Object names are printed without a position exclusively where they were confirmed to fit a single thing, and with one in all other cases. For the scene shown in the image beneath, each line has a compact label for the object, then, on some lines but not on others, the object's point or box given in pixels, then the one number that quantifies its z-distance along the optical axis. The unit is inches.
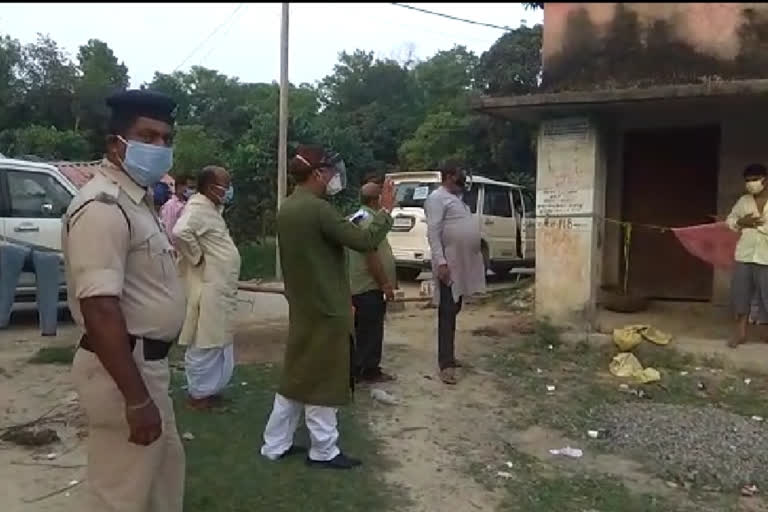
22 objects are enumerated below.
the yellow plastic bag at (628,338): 305.4
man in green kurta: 174.7
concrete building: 322.0
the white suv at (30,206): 360.2
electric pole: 647.1
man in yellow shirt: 303.9
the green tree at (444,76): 1777.8
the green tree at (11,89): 1114.1
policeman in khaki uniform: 103.1
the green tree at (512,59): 910.4
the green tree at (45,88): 1255.5
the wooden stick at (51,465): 186.9
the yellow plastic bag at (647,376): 280.8
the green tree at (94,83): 1273.4
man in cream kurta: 216.5
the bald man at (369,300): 255.9
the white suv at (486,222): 548.1
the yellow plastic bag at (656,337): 311.6
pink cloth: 317.1
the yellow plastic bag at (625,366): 288.5
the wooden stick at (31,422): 215.0
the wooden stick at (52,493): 167.6
